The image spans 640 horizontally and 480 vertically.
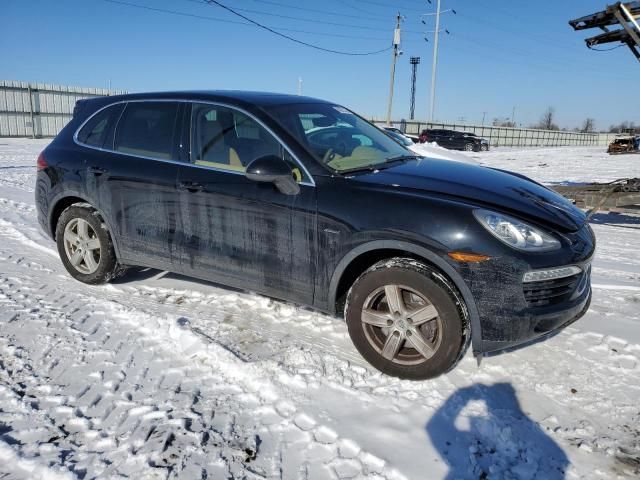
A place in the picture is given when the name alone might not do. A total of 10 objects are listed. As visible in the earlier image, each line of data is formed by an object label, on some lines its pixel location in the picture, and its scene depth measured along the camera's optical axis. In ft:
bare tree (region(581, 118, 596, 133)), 350.64
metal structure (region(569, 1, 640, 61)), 22.85
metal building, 78.54
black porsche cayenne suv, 9.16
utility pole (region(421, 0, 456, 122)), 136.98
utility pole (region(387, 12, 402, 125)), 110.22
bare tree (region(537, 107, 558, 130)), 326.20
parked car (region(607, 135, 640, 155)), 99.64
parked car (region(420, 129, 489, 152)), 106.73
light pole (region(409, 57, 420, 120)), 197.98
